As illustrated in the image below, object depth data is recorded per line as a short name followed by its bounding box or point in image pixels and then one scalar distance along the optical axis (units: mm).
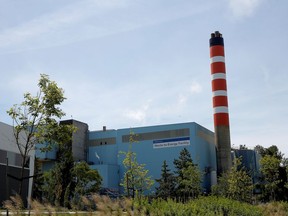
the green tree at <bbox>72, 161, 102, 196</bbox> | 47938
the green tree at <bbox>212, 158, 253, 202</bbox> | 37097
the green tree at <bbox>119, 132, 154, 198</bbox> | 35219
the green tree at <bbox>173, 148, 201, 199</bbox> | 45241
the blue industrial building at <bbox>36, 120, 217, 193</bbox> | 63938
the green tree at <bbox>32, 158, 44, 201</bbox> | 52906
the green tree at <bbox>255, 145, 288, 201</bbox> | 41281
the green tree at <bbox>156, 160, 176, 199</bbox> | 56762
